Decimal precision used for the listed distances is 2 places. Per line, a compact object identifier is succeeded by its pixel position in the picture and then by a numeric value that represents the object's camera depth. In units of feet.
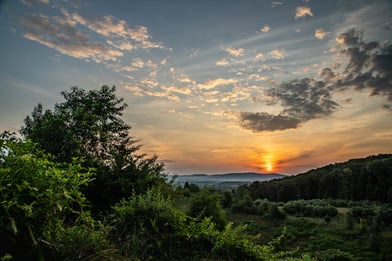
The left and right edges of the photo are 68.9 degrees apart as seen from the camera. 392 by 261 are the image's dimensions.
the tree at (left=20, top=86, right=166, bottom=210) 29.84
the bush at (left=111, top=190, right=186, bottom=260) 10.08
